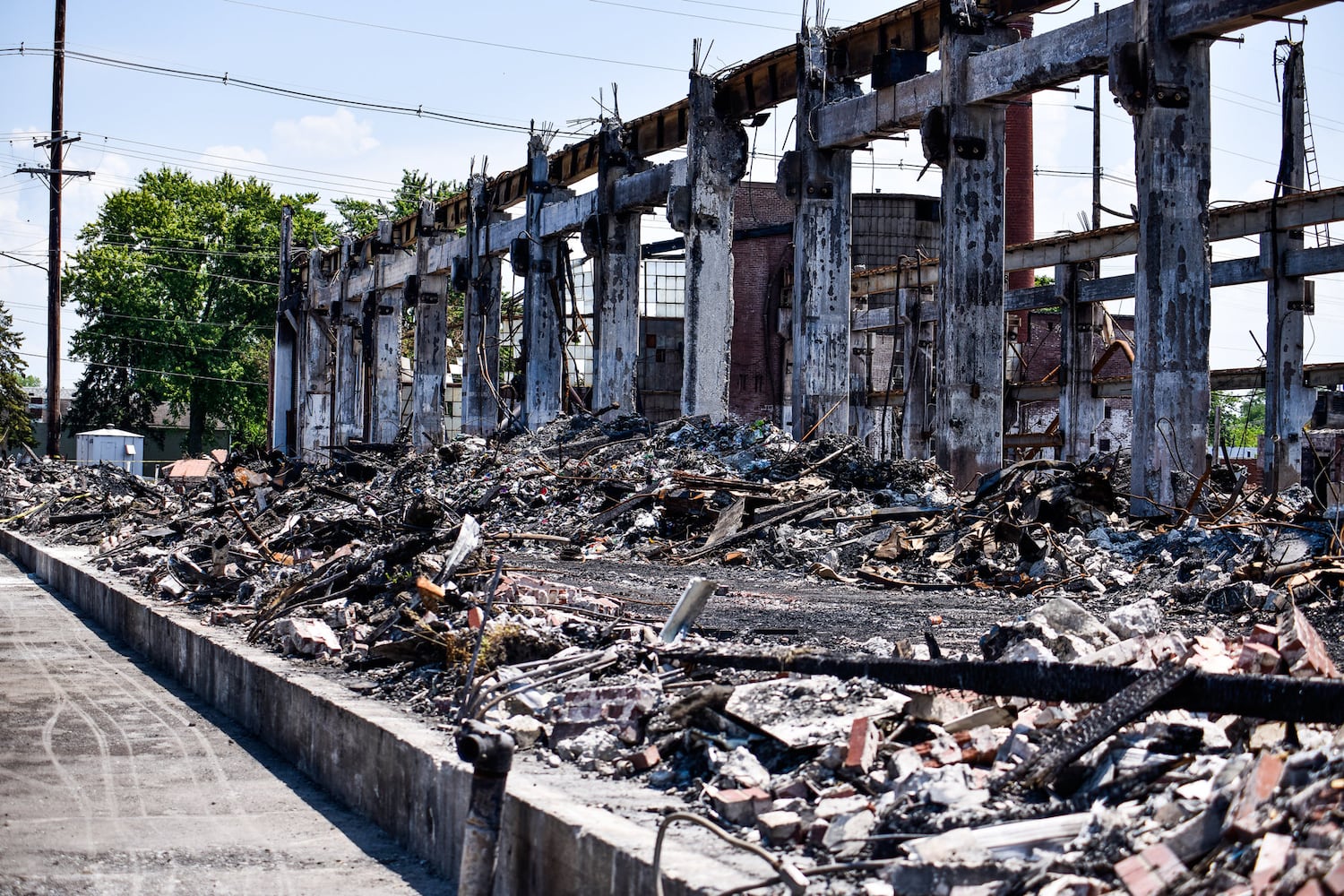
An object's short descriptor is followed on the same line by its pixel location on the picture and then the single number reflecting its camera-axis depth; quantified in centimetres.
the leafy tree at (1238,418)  5638
